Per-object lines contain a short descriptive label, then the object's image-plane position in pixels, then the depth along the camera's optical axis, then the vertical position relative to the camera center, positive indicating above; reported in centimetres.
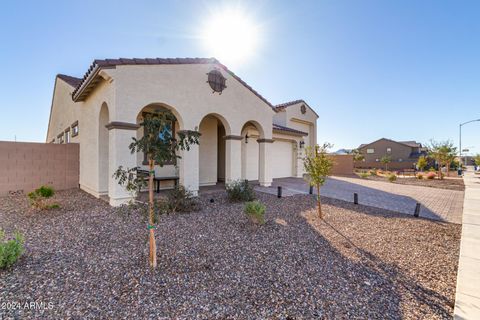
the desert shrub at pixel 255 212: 547 -130
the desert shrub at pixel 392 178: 1699 -140
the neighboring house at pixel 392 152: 4862 +204
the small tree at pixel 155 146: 325 +23
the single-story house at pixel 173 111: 683 +190
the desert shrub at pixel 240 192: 794 -115
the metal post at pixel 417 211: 698 -162
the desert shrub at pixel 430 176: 1969 -144
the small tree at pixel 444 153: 2103 +73
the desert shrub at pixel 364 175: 1965 -135
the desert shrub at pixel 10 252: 313 -136
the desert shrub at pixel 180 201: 651 -124
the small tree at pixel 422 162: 2536 -19
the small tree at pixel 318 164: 621 -10
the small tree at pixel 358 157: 3844 +52
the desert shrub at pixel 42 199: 652 -117
